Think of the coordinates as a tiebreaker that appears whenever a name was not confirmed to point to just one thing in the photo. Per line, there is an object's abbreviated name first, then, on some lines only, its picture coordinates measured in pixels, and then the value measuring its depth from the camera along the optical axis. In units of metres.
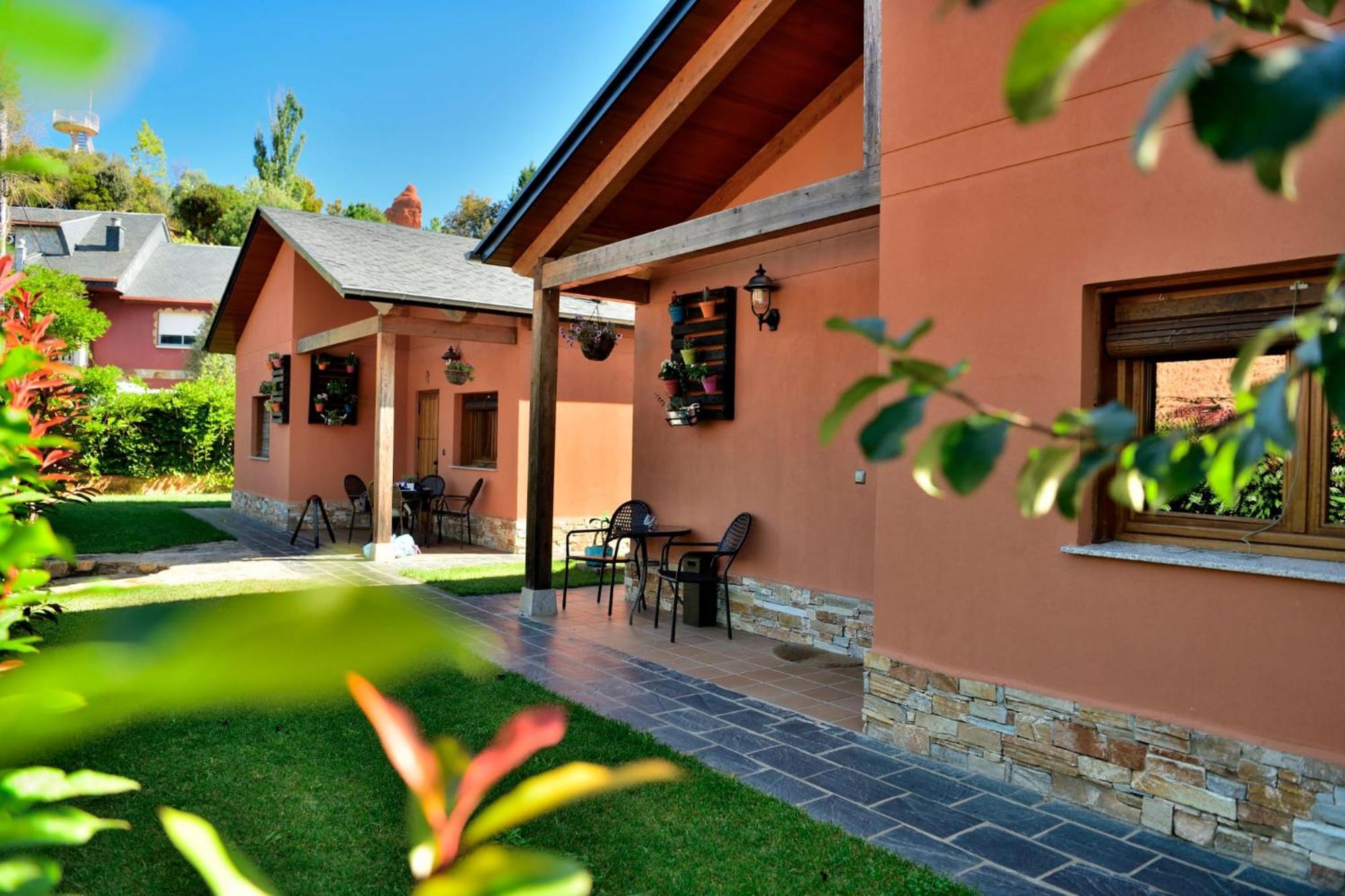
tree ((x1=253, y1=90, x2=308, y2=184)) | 45.25
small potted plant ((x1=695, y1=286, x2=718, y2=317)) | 7.58
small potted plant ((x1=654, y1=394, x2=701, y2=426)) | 7.69
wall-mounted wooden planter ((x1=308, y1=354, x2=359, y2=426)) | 13.28
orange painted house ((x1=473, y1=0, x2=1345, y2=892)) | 3.36
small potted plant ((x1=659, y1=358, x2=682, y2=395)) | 7.76
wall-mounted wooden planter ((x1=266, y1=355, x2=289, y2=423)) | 13.51
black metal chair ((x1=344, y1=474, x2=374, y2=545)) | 12.34
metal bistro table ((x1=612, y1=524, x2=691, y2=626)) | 7.22
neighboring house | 27.61
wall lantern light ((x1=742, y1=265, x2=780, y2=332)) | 6.99
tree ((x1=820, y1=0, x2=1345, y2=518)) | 0.44
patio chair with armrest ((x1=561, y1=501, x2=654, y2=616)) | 7.81
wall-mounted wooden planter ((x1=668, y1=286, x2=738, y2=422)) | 7.52
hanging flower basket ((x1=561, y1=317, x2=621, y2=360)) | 8.72
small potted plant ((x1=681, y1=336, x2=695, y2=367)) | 7.66
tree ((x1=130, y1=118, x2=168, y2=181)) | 39.34
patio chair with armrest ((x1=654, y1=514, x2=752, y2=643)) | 6.82
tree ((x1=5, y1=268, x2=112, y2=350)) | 17.22
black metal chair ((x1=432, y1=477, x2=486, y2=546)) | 12.12
